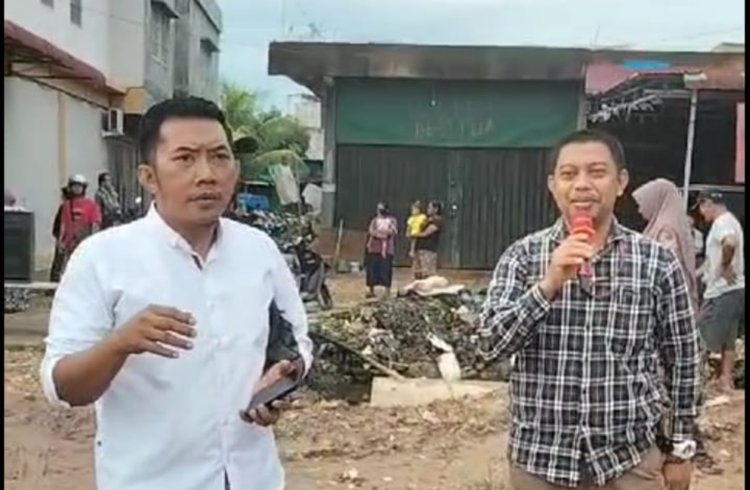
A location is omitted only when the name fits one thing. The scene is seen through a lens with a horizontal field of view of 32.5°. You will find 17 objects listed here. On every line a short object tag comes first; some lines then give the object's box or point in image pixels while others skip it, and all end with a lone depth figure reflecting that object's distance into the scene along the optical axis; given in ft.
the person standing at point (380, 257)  55.21
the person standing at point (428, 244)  59.82
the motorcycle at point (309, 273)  44.24
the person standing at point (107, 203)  55.60
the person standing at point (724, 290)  27.94
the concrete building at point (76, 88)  60.13
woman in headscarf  21.67
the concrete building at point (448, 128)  64.95
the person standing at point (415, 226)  60.03
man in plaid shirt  10.12
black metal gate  66.64
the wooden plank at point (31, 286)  43.34
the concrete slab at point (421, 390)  27.48
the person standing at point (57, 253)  48.44
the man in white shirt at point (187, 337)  7.89
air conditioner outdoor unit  78.42
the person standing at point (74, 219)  48.39
